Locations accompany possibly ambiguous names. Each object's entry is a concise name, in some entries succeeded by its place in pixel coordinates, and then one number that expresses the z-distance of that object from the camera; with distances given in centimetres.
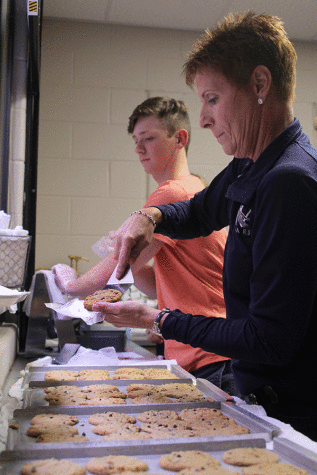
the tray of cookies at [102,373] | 128
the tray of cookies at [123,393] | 106
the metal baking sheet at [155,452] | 70
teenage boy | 149
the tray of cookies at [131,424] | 82
